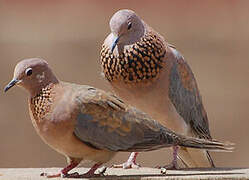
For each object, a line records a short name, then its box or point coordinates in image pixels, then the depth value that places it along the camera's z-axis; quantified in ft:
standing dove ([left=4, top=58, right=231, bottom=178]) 35.83
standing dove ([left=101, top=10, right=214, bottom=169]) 41.93
